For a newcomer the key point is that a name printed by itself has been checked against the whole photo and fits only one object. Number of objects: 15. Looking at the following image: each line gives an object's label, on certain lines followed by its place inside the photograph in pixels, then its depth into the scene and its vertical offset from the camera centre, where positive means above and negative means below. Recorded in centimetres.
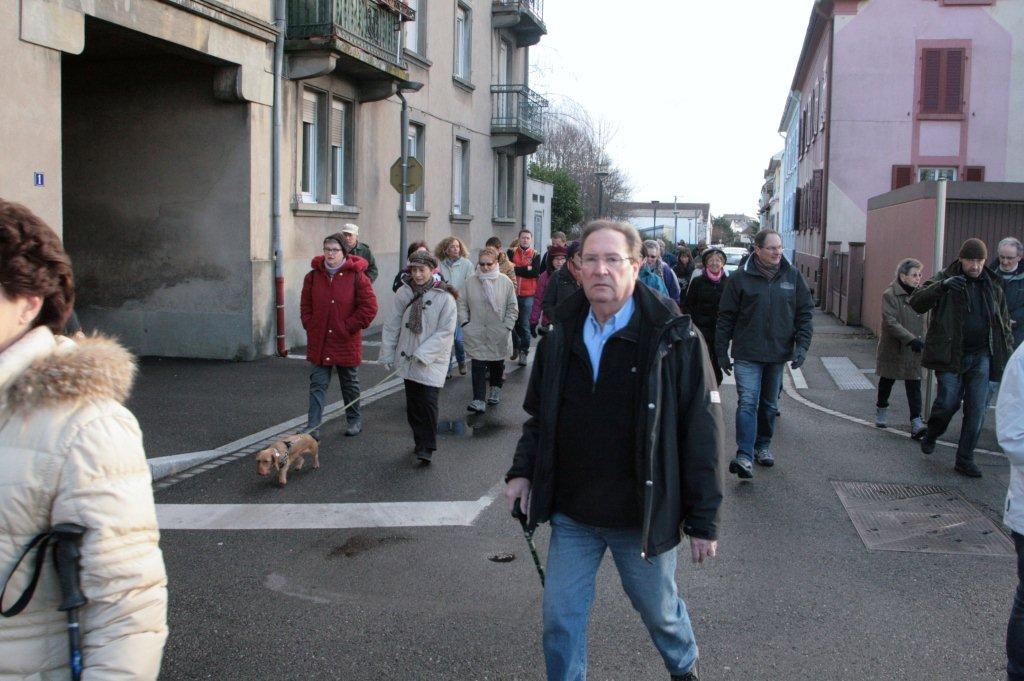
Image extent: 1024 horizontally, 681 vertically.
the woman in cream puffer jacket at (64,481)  212 -49
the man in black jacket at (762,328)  787 -51
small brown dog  719 -146
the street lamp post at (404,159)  1619 +154
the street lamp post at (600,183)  3972 +300
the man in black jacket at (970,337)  793 -55
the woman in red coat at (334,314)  888 -52
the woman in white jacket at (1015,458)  361 -67
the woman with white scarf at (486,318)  1072 -63
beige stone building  1374 +134
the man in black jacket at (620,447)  330 -61
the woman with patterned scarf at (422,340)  820 -69
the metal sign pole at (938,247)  1028 +20
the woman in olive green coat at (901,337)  977 -67
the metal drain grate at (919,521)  606 -165
